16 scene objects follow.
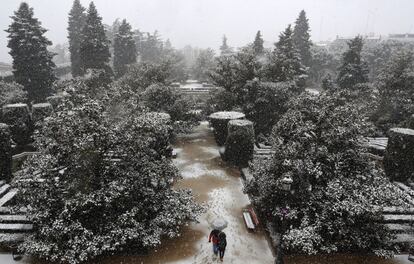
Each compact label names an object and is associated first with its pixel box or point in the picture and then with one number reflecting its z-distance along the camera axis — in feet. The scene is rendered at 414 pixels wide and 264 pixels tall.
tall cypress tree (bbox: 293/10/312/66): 141.39
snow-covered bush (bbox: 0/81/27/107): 76.98
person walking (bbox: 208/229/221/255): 33.68
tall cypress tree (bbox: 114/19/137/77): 127.85
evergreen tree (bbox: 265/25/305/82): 79.15
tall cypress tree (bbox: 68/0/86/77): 128.72
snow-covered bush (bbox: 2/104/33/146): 61.16
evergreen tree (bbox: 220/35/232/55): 224.18
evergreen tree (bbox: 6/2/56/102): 92.43
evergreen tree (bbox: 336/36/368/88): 110.63
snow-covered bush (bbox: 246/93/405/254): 33.86
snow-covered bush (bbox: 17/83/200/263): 32.78
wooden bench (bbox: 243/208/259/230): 39.63
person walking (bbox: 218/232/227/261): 33.12
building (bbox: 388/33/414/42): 290.03
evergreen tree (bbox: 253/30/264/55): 139.02
